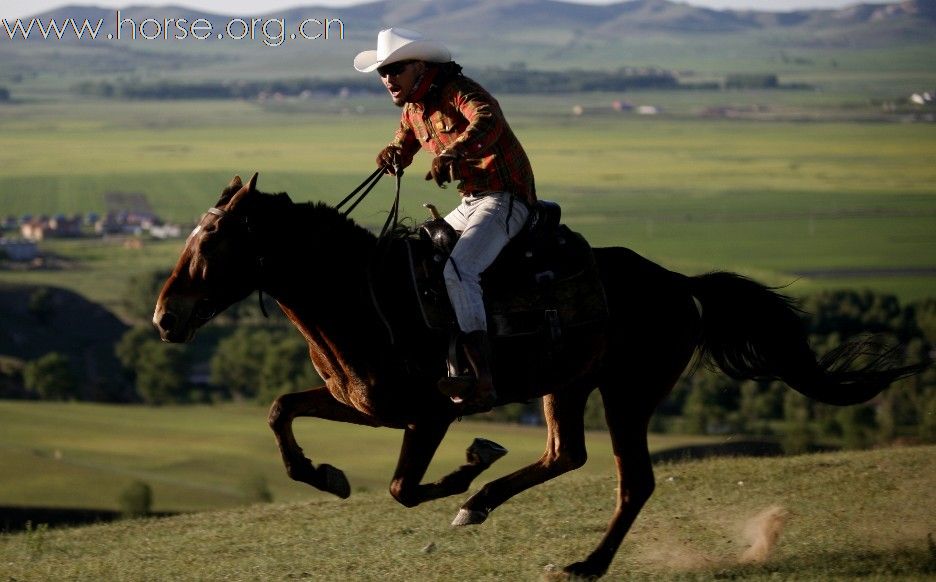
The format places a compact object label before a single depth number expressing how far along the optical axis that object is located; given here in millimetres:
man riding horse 17031
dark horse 16625
